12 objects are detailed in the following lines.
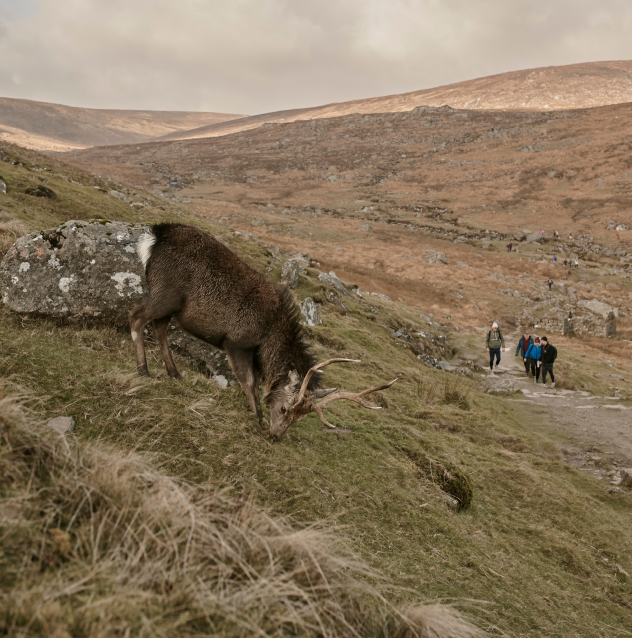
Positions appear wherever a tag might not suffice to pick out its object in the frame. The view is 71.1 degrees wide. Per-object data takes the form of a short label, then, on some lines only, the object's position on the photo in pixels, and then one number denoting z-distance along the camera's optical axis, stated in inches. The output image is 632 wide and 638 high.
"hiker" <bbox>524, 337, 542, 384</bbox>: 819.4
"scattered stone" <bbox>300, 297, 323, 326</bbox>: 631.2
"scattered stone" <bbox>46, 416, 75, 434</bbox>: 183.3
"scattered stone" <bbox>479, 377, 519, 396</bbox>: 721.2
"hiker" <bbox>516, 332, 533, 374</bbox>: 855.7
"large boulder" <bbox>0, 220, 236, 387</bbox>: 289.1
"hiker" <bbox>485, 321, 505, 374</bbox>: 845.2
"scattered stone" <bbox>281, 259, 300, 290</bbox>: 783.8
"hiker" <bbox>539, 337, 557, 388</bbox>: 787.4
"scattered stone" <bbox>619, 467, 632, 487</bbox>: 440.1
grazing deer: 267.4
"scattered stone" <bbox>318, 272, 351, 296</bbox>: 897.5
